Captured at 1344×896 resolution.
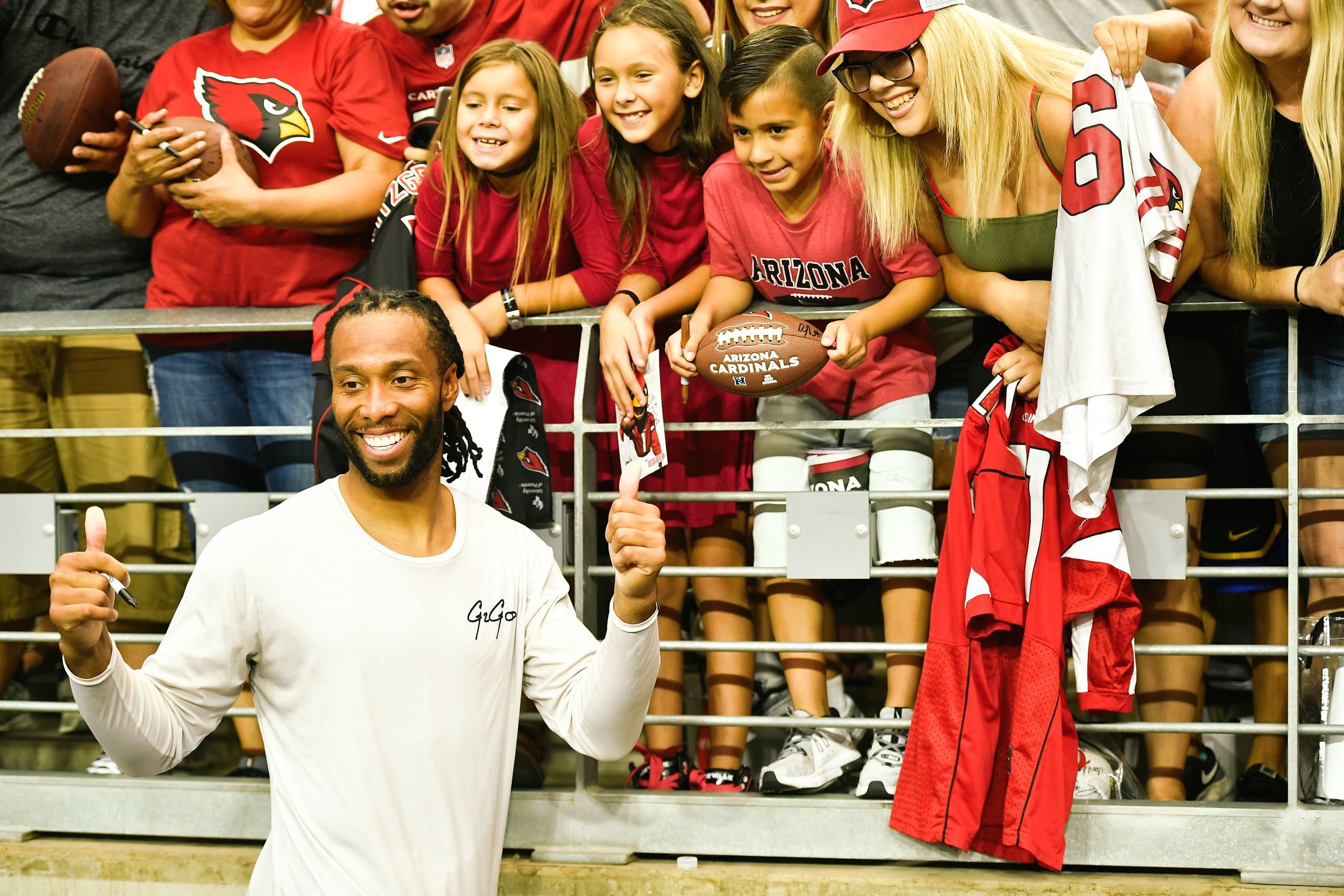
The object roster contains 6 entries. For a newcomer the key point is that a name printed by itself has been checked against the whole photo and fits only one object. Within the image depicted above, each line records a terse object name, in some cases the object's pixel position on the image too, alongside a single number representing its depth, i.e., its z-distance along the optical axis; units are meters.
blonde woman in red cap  5.33
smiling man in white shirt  4.62
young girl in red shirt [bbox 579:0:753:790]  6.22
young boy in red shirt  5.85
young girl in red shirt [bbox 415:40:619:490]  6.30
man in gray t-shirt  7.26
